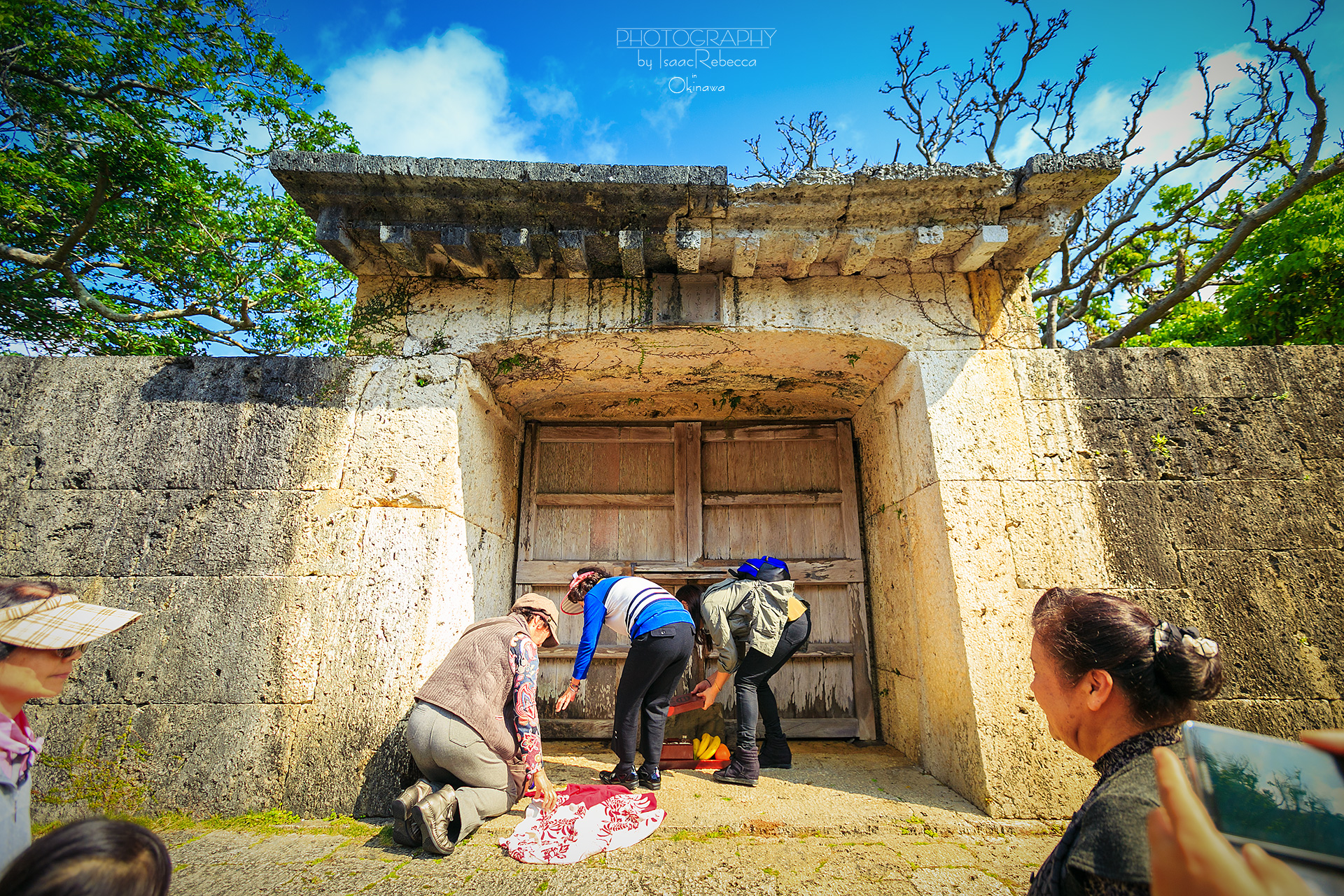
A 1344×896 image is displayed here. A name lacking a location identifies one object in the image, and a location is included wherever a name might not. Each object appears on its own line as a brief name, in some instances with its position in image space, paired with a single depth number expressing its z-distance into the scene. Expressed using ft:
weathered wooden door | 15.20
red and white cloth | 8.81
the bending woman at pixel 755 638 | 12.07
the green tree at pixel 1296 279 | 22.47
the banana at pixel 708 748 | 12.98
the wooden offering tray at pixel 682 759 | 12.69
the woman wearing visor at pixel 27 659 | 4.39
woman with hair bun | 3.50
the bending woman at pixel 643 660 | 11.25
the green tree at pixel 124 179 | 23.35
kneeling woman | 9.00
